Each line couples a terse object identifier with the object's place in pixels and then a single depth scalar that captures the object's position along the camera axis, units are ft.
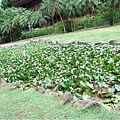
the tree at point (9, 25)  77.36
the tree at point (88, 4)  61.76
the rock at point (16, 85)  14.59
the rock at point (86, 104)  9.36
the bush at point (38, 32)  77.42
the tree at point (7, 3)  100.48
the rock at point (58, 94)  11.74
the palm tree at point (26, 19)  71.67
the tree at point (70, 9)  66.10
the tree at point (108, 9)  58.67
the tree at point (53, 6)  65.92
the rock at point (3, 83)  15.78
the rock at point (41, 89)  12.99
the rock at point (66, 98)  10.51
